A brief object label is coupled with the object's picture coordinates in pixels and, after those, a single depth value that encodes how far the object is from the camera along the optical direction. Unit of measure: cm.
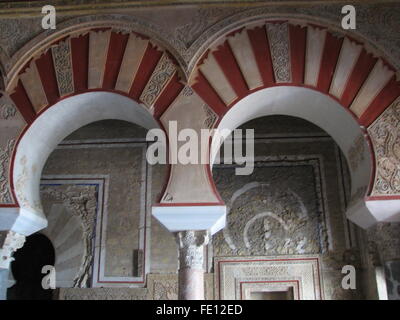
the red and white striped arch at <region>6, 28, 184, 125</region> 332
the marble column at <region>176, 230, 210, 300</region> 296
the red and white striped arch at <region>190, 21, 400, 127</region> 321
